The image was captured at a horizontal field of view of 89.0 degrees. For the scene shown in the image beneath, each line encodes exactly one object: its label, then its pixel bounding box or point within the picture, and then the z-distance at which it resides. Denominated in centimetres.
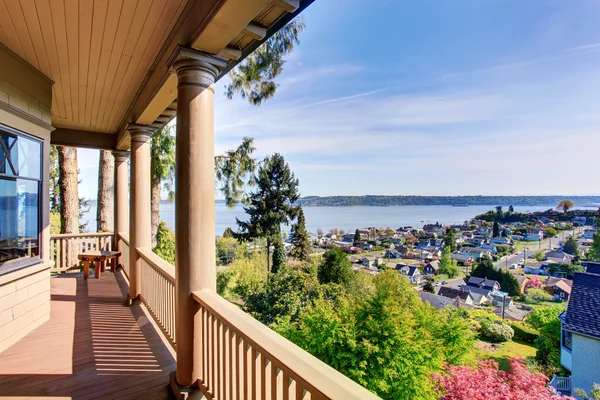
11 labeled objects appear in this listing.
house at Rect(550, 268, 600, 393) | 846
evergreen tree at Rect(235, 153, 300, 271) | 2441
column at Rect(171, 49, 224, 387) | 205
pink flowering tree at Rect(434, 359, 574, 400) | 862
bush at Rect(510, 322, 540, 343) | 1719
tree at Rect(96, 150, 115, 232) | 888
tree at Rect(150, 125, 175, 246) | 1040
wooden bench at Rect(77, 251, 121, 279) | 554
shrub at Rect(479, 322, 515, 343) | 1670
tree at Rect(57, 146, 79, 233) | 790
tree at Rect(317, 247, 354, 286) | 2013
